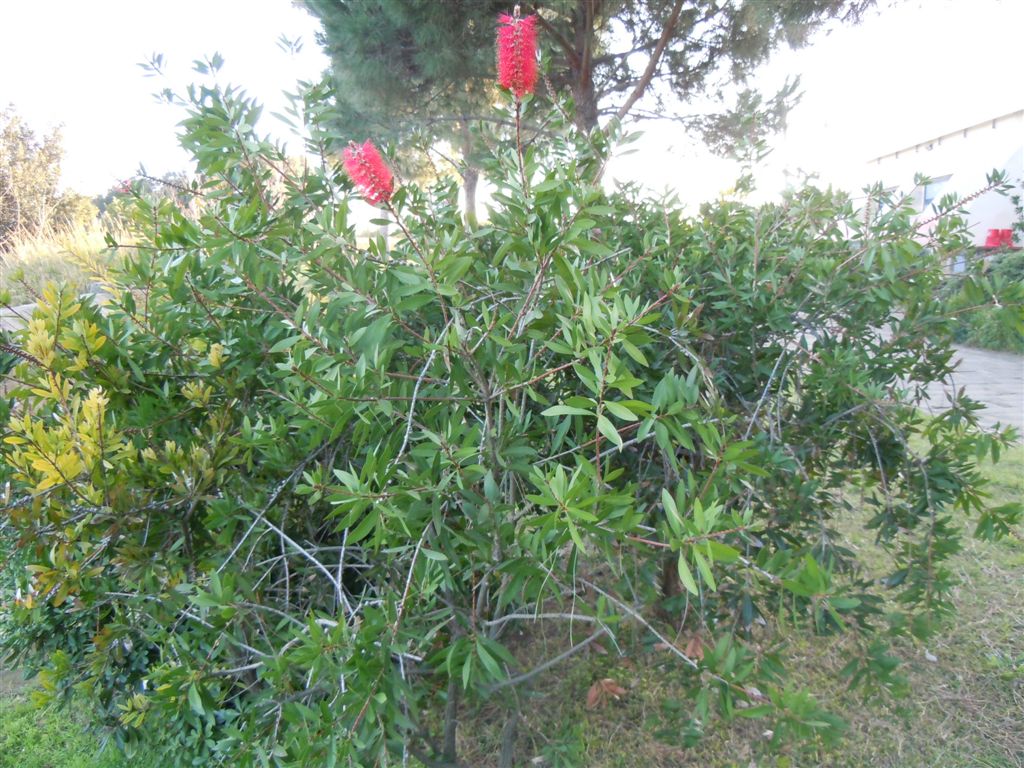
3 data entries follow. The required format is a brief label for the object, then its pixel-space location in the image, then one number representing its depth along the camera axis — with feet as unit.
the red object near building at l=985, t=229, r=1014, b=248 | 6.99
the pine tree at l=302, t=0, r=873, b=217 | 21.44
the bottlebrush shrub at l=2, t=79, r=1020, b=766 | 3.65
